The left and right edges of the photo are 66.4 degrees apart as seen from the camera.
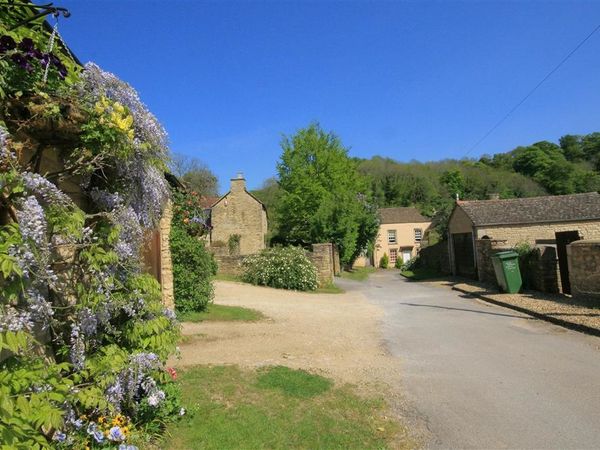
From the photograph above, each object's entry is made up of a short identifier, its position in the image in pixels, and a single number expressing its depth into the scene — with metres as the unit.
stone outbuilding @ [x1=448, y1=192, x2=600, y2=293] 24.91
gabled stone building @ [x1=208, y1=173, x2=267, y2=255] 37.97
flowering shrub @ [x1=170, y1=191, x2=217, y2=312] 11.81
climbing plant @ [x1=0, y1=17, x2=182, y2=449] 2.72
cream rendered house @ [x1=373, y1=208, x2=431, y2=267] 56.94
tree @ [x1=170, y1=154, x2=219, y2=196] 50.12
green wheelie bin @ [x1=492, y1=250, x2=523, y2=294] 15.66
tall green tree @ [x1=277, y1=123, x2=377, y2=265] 32.22
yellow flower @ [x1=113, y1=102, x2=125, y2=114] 3.66
